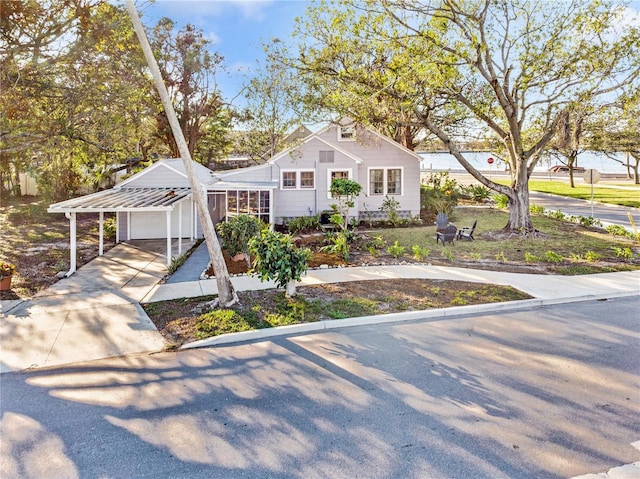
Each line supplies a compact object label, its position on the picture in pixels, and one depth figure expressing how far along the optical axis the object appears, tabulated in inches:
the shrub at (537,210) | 880.9
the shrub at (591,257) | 482.3
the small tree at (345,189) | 658.0
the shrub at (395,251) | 514.3
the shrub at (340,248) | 506.8
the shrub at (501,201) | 954.7
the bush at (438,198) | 869.2
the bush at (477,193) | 1087.0
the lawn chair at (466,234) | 625.0
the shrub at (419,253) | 497.0
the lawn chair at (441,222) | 606.2
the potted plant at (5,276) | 374.3
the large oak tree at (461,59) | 527.5
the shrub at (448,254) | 498.3
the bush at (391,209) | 792.9
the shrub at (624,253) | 494.2
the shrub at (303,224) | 717.3
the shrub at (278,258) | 329.4
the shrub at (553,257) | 477.7
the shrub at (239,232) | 475.2
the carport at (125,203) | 440.1
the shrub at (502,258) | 495.0
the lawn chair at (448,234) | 587.0
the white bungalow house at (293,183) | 643.5
